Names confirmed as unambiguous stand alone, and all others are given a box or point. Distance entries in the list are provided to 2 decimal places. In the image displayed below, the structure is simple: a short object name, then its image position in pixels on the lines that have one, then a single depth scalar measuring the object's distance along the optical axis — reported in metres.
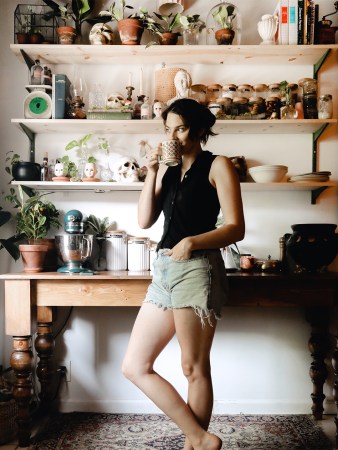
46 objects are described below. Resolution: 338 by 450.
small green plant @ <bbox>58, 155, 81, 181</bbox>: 2.62
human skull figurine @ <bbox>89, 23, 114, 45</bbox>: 2.58
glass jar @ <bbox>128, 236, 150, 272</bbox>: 2.61
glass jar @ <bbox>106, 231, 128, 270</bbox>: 2.62
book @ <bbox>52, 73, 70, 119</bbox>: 2.54
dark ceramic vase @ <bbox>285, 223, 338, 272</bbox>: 2.37
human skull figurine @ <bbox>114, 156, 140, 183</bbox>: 2.58
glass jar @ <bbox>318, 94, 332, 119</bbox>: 2.61
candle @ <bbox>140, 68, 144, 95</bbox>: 2.68
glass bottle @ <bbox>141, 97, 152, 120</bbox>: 2.57
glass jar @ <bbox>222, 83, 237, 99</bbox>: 2.64
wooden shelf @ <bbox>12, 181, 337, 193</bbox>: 2.49
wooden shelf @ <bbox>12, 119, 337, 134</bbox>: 2.50
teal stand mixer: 2.38
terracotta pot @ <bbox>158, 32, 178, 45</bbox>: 2.56
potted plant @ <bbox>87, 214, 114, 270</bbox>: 2.65
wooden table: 2.19
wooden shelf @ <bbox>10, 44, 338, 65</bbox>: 2.51
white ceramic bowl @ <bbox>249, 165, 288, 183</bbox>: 2.52
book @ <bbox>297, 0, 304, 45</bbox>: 2.54
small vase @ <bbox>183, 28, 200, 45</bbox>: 2.60
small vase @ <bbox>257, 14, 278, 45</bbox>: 2.55
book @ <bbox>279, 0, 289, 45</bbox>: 2.54
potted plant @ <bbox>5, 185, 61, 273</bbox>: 2.38
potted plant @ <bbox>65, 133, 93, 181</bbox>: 2.62
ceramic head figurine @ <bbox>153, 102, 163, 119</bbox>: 2.56
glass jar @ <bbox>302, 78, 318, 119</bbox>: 2.61
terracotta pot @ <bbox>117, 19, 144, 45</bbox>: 2.54
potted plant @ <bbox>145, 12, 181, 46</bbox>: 2.57
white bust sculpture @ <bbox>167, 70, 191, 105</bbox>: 2.55
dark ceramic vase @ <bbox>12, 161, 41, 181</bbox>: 2.53
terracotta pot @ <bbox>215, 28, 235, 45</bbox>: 2.56
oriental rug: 2.23
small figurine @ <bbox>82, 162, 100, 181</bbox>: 2.60
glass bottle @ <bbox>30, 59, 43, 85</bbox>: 2.61
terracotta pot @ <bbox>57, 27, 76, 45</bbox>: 2.56
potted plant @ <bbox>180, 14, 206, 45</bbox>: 2.58
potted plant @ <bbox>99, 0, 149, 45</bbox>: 2.54
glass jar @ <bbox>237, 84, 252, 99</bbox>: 2.67
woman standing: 1.58
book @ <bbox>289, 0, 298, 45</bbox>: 2.53
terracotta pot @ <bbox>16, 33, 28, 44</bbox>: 2.56
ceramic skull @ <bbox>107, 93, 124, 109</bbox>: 2.61
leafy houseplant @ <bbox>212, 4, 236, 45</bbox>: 2.56
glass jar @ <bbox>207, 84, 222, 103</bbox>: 2.66
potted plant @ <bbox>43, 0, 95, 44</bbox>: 2.57
